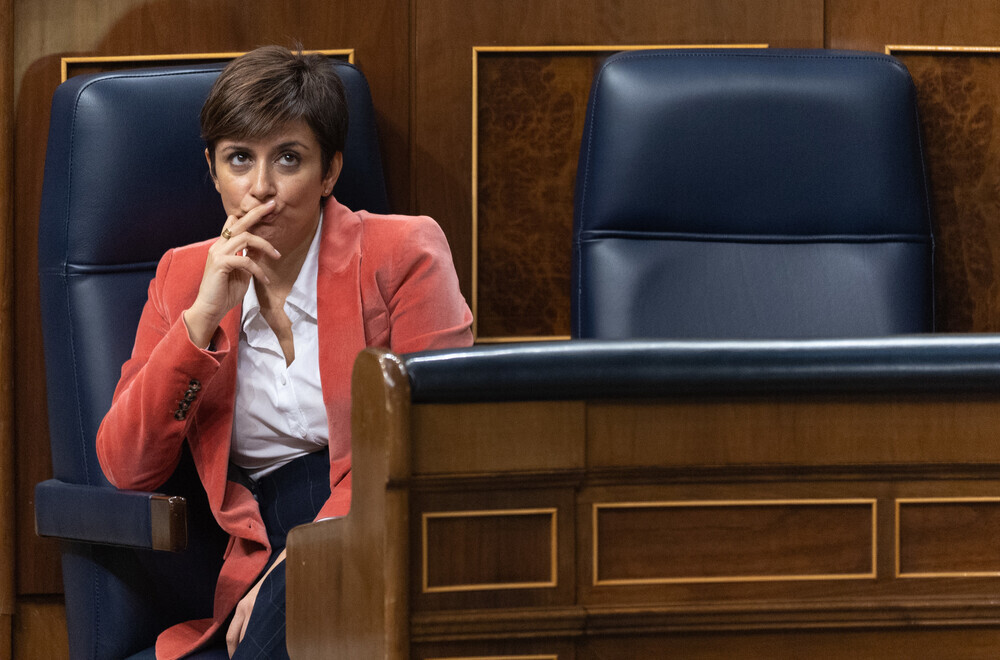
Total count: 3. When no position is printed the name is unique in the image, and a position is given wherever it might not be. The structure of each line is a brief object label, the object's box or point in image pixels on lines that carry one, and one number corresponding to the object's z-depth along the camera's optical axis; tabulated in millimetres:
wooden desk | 6669
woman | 7081
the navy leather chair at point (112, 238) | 7147
